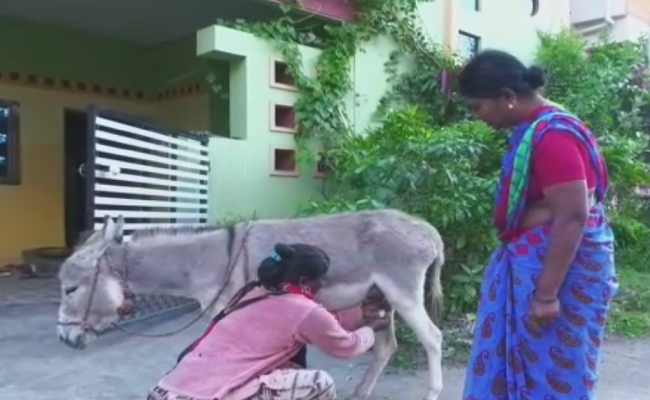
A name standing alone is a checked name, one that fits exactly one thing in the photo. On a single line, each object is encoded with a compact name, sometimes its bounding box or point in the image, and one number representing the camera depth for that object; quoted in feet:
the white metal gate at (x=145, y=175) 17.39
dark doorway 32.81
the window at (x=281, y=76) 22.97
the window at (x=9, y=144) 30.32
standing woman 8.47
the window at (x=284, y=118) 23.25
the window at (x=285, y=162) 23.40
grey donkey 12.96
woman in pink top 9.51
